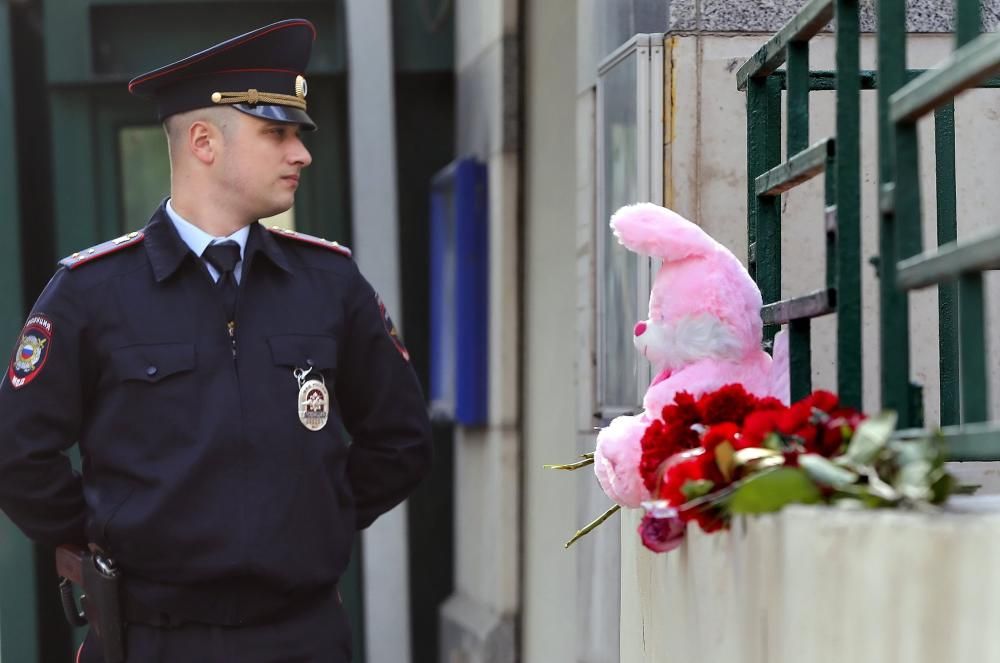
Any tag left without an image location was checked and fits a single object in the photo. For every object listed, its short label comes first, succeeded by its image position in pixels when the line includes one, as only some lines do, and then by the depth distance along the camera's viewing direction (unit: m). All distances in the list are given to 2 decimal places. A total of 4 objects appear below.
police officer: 6.78
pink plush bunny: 5.22
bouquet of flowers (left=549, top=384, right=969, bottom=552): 3.78
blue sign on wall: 13.13
